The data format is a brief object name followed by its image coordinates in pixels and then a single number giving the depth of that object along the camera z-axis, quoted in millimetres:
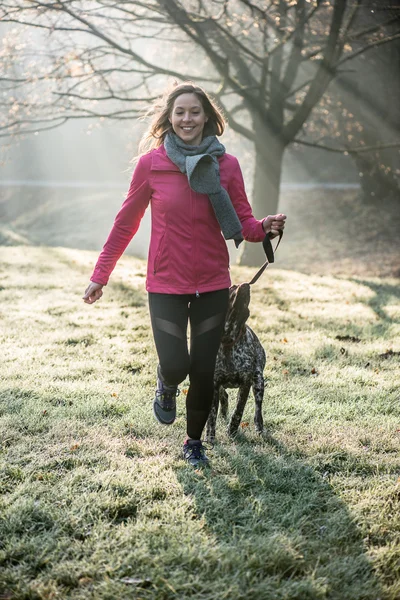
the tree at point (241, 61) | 11531
